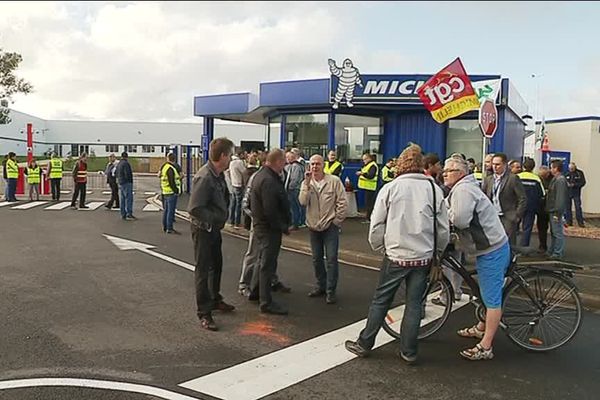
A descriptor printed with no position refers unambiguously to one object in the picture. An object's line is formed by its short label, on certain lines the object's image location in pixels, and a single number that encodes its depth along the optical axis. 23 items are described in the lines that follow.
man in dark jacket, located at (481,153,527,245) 8.73
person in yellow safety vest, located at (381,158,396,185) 14.48
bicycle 5.48
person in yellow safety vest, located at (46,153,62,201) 19.83
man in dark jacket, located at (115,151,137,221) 15.27
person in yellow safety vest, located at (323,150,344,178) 14.06
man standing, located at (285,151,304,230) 12.10
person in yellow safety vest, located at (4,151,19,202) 19.09
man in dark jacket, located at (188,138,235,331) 6.01
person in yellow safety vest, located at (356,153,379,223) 14.91
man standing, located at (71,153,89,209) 18.03
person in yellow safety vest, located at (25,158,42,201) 20.17
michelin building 15.82
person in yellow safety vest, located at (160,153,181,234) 13.02
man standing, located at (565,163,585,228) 15.98
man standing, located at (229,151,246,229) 12.95
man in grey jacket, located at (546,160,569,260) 10.05
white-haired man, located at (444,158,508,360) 5.07
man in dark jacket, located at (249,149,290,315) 6.55
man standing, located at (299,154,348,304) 7.13
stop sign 9.09
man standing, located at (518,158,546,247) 10.20
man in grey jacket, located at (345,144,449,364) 4.89
